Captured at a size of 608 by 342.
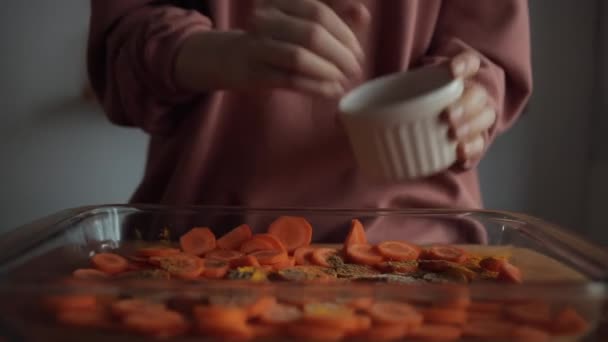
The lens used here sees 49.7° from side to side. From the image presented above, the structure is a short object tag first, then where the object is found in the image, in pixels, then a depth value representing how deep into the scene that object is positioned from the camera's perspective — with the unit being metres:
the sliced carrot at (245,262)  0.44
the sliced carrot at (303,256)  0.47
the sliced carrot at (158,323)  0.30
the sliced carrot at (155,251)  0.47
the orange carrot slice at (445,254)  0.47
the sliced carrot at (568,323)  0.31
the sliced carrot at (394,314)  0.30
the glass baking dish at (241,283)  0.30
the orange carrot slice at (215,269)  0.42
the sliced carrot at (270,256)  0.45
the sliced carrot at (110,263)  0.44
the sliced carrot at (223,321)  0.29
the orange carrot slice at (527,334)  0.30
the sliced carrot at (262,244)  0.48
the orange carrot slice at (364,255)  0.47
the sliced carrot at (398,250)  0.47
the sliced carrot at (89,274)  0.42
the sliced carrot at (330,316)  0.29
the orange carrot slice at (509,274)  0.41
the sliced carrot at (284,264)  0.44
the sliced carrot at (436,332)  0.29
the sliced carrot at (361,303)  0.30
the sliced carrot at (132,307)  0.30
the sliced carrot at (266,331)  0.29
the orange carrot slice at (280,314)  0.30
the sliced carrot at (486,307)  0.30
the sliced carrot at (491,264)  0.44
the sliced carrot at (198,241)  0.49
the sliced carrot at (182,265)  0.42
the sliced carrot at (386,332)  0.29
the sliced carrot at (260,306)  0.30
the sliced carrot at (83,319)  0.30
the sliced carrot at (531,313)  0.30
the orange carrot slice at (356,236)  0.49
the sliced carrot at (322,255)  0.46
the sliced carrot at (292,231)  0.50
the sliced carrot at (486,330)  0.30
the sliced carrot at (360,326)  0.30
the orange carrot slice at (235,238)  0.49
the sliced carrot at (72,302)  0.30
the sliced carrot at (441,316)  0.30
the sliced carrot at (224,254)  0.46
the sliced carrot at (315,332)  0.29
